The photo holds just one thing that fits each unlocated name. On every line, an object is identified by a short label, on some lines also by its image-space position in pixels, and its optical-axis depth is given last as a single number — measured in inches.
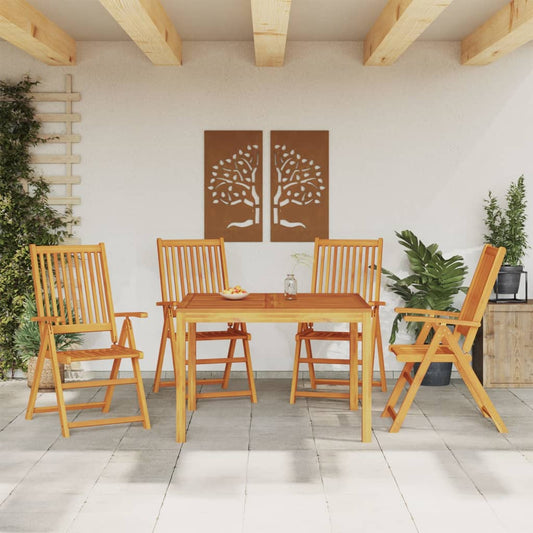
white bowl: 191.0
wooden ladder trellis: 246.2
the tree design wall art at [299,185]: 247.3
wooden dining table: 171.8
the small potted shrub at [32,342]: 225.1
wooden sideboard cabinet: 230.4
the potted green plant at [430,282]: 231.0
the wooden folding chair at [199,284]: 215.2
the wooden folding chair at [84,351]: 181.9
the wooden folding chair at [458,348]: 179.0
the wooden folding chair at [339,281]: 211.2
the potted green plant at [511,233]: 233.8
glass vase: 194.5
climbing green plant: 239.8
